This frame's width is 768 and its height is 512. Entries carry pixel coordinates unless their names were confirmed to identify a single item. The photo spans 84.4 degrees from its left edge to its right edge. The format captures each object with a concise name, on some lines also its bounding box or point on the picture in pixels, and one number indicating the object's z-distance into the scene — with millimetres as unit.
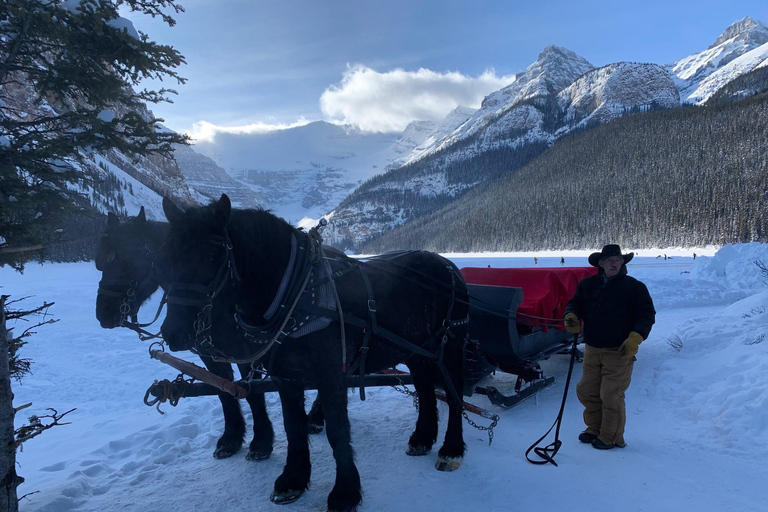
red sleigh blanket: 5344
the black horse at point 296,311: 2803
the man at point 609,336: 4082
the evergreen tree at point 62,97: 2850
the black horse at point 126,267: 3482
